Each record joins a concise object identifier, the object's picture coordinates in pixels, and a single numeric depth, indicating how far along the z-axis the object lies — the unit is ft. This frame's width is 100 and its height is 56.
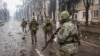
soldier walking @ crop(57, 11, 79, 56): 9.48
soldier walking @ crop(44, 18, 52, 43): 26.56
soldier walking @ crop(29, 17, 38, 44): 26.74
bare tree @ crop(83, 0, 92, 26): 57.14
